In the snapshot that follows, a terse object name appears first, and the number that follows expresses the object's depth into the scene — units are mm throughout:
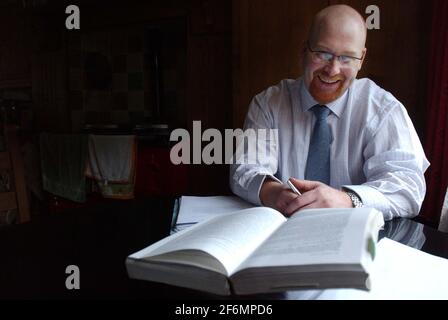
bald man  837
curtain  1679
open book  392
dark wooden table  490
